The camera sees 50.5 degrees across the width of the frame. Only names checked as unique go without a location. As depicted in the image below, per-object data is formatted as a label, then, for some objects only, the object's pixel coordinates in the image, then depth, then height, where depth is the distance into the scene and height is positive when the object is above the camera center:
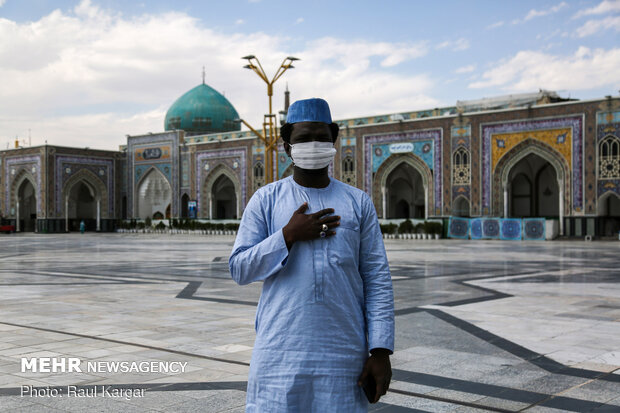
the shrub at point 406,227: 27.27 -0.70
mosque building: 24.08 +2.11
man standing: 1.86 -0.23
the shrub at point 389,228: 27.88 -0.75
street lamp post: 16.93 +3.67
